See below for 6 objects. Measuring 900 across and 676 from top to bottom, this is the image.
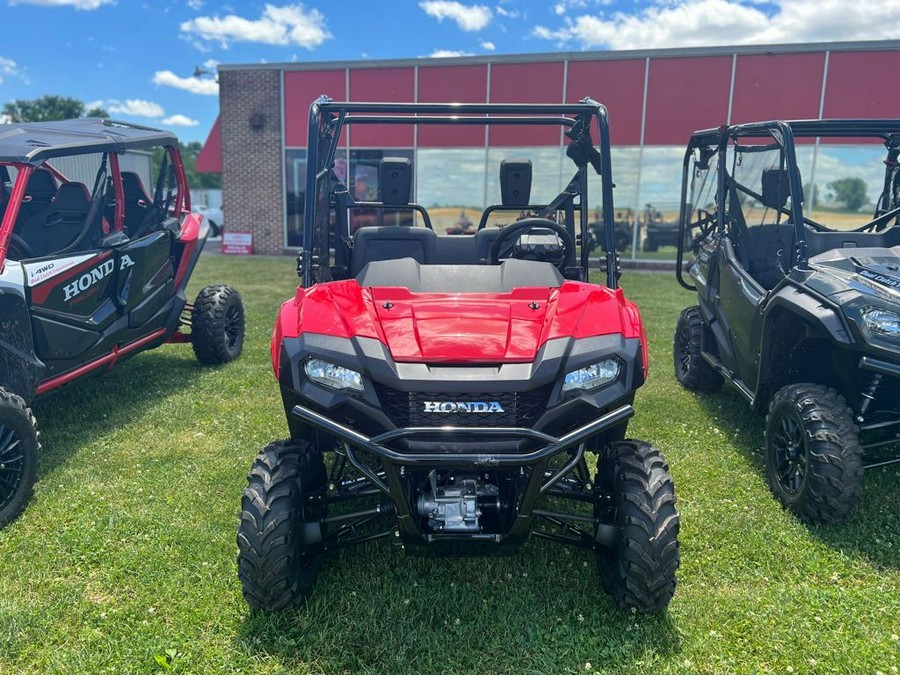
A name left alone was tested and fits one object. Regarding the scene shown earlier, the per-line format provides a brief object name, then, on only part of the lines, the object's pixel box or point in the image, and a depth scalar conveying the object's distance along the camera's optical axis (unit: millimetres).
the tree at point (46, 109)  50812
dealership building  13234
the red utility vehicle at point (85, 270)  3932
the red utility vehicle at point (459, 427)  2389
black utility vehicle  3312
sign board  16594
